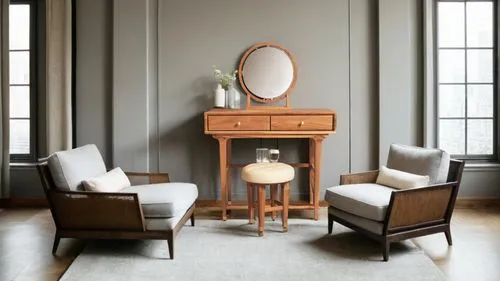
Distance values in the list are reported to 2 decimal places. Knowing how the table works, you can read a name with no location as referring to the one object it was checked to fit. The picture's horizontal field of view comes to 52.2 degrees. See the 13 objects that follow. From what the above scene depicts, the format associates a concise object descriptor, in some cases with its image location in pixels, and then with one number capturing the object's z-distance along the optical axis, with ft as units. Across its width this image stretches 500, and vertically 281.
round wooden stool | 13.60
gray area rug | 10.61
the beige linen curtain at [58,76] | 16.52
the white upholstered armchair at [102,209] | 11.55
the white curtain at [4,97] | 16.66
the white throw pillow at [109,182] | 12.00
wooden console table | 14.90
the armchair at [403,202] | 11.59
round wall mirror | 16.76
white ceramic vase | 16.26
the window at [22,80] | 17.53
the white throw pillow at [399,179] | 12.35
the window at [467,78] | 17.17
